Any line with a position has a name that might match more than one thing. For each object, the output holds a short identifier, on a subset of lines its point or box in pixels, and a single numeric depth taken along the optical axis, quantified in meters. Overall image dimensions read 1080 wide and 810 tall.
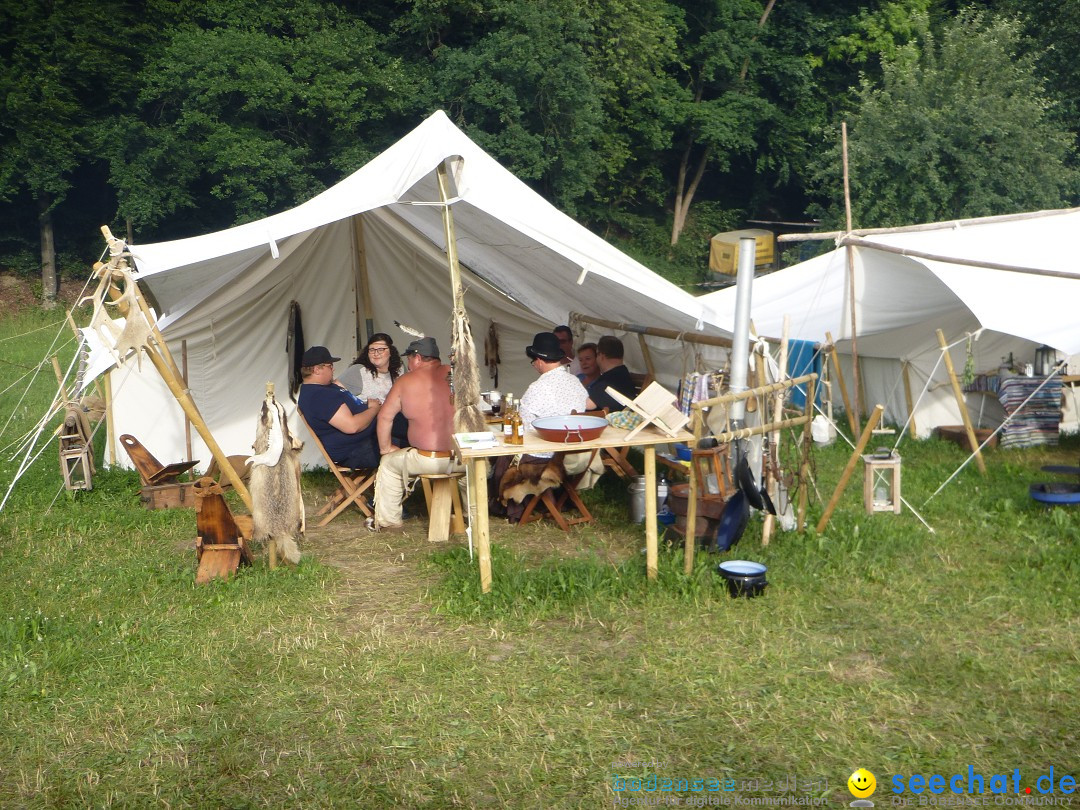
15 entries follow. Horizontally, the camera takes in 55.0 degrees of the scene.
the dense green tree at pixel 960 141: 16.44
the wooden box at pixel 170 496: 6.12
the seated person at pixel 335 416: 5.68
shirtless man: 5.40
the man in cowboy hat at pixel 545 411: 5.36
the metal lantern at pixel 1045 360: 7.42
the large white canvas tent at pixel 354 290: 5.09
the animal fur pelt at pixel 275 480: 4.71
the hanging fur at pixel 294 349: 6.88
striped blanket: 7.38
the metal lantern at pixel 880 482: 5.33
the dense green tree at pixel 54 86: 17.56
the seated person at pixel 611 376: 6.28
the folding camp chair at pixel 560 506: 5.50
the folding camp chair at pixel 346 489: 5.77
